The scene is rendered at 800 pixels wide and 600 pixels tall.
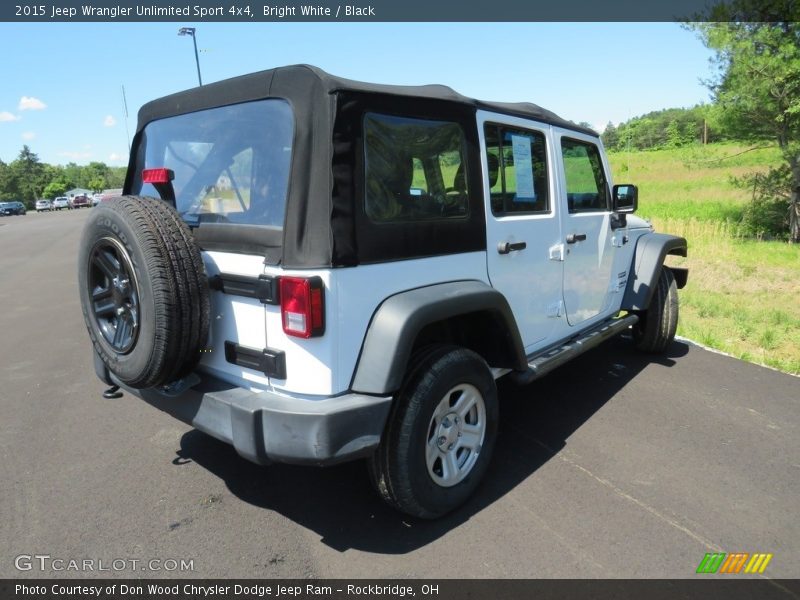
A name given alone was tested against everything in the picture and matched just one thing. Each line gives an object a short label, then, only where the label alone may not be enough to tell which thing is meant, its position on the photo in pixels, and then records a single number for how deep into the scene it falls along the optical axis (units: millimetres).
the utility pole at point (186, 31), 19828
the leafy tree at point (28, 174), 76188
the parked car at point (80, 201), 53688
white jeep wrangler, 2307
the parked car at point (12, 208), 45500
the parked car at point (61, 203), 54500
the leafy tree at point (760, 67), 10578
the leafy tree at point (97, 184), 105512
